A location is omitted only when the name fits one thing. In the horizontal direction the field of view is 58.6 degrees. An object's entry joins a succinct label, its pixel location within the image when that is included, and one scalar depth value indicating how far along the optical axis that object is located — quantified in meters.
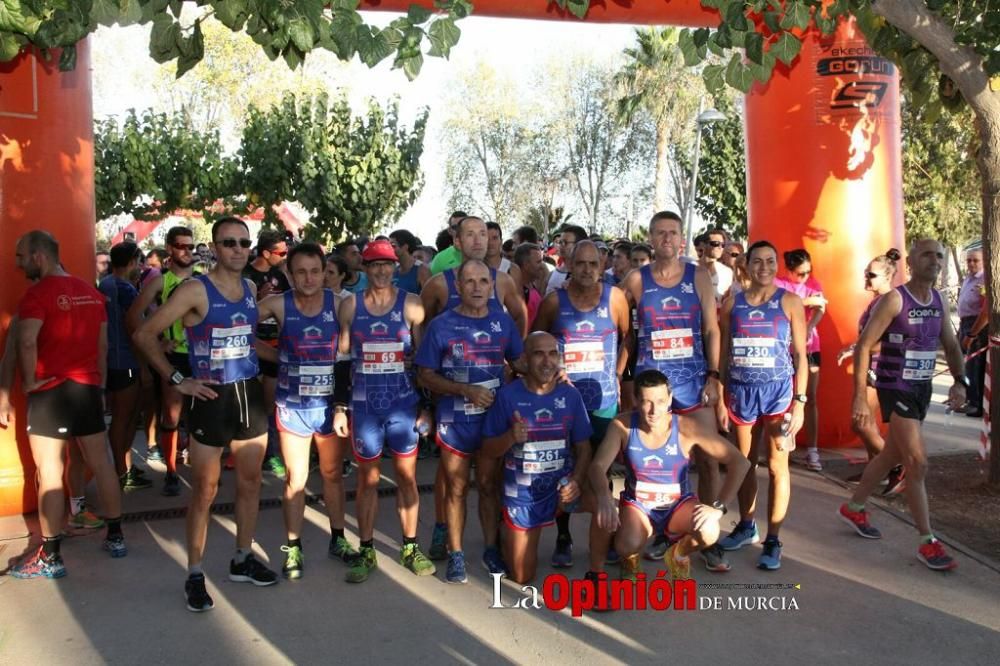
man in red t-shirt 5.18
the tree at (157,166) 19.22
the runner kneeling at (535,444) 4.77
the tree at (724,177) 26.47
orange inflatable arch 7.71
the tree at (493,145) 47.41
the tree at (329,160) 19.67
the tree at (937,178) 17.72
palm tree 40.22
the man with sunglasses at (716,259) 7.77
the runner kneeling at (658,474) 4.55
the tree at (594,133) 46.41
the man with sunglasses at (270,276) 7.22
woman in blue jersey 5.42
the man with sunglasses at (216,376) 4.61
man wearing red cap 5.01
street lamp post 22.48
